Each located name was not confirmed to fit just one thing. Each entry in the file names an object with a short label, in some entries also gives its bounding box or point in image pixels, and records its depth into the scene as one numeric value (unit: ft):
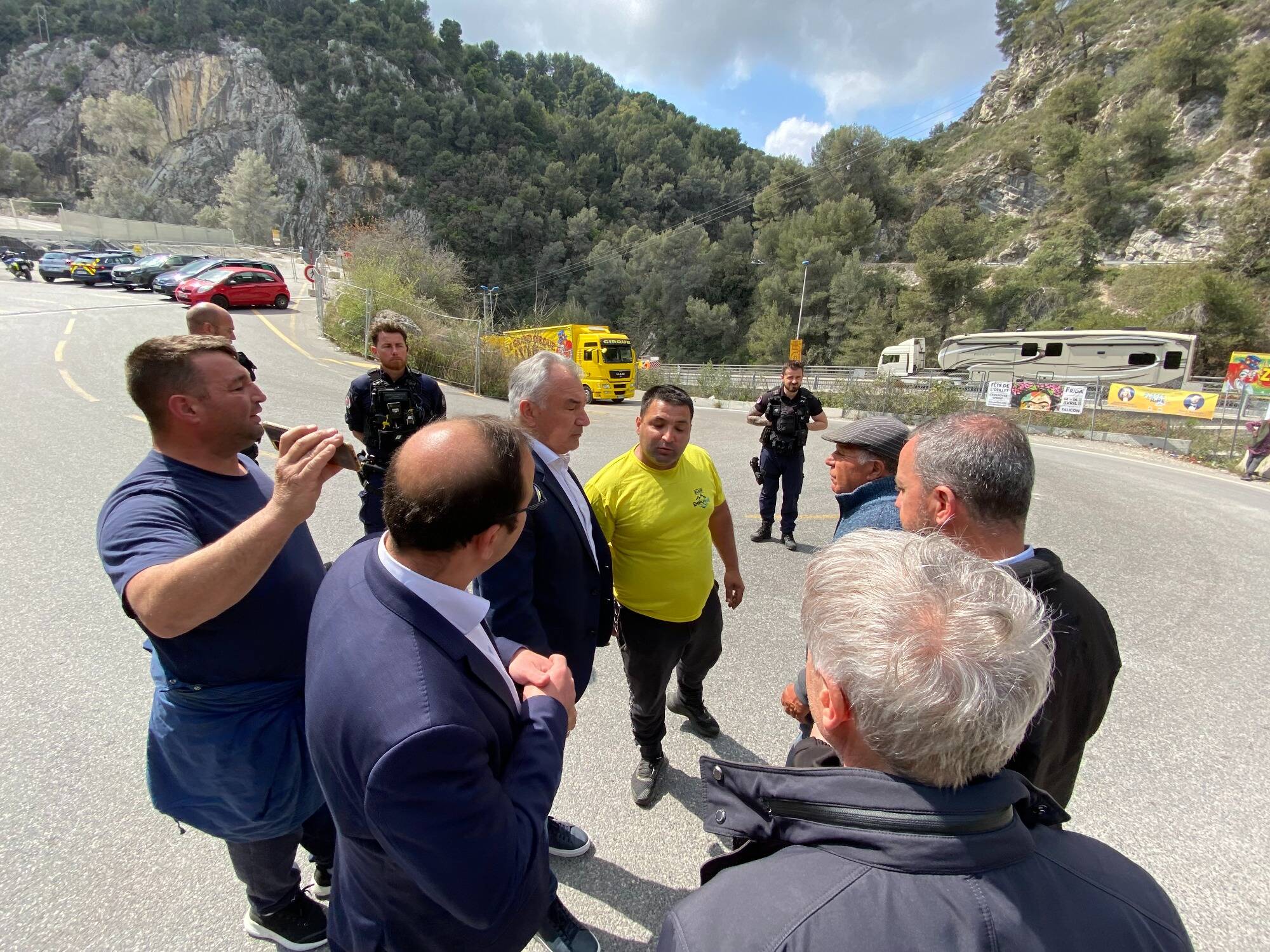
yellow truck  64.18
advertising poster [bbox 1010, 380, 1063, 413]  53.88
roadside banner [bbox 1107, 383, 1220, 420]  44.80
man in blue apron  4.51
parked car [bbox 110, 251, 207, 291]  75.82
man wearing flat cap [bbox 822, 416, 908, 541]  8.07
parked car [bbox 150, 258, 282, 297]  69.82
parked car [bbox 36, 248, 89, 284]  82.02
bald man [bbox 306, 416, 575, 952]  3.20
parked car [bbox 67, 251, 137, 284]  79.82
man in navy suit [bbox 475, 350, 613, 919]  6.36
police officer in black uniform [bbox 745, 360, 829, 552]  19.08
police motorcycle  80.02
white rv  72.43
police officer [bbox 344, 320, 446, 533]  14.57
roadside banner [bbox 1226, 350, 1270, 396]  53.78
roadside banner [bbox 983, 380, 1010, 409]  56.70
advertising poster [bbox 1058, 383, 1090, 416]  51.21
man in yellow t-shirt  8.45
